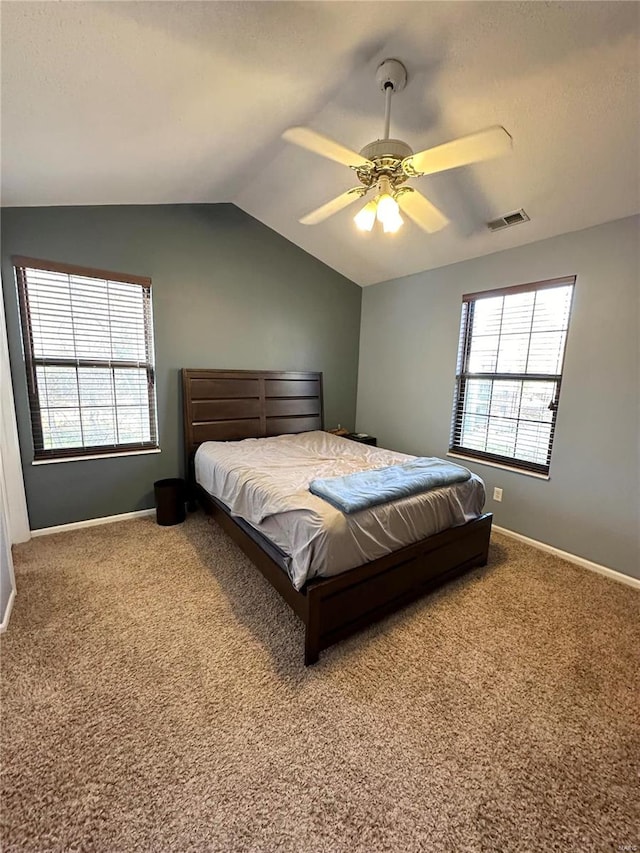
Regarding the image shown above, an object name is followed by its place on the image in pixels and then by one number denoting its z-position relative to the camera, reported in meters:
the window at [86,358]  2.75
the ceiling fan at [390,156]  1.56
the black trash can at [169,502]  3.15
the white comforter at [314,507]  1.75
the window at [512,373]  2.87
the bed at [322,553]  1.76
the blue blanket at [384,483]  1.90
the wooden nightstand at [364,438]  4.23
